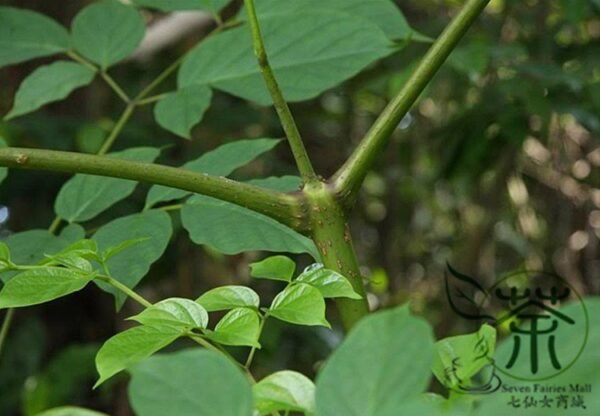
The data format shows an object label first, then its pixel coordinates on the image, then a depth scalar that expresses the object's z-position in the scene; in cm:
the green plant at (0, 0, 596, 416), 91
